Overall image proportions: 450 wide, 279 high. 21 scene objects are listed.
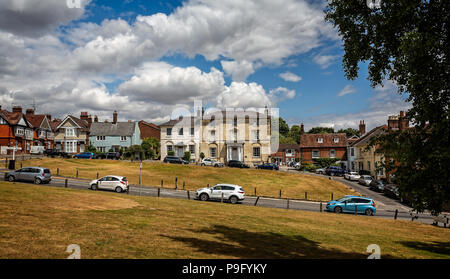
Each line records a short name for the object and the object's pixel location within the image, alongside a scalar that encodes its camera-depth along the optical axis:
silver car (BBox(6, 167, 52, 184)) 29.50
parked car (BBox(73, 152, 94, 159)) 57.12
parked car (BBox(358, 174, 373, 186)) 47.25
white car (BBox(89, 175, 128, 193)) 29.08
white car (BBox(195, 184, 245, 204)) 27.53
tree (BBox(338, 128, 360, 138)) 124.48
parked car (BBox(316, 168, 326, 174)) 61.28
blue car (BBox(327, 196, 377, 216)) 26.19
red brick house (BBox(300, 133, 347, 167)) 71.50
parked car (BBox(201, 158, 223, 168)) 54.35
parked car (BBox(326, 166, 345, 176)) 58.38
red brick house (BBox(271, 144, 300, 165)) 90.17
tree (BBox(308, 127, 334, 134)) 127.35
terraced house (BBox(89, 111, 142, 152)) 74.56
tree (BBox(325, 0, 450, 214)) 8.62
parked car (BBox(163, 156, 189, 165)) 54.44
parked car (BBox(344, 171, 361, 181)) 53.00
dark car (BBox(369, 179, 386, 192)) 41.81
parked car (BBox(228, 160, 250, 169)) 53.88
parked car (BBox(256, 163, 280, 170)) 54.81
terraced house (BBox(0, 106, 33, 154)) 61.53
